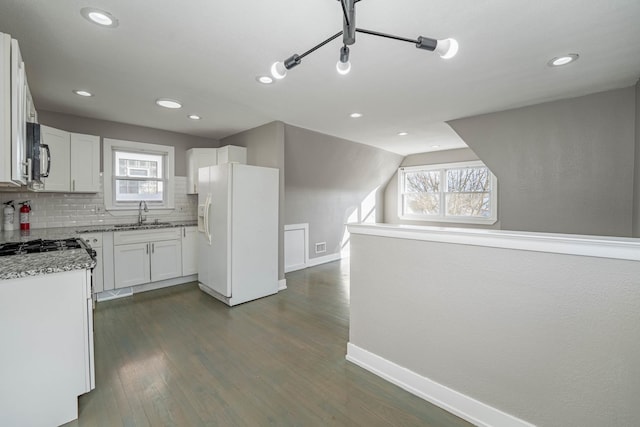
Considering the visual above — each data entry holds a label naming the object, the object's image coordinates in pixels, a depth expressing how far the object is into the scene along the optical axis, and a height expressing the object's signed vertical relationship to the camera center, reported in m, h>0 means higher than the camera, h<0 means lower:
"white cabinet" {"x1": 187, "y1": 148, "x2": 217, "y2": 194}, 4.55 +0.83
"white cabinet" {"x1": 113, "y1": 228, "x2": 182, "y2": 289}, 3.61 -0.64
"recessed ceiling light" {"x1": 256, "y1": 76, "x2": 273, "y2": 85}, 2.56 +1.24
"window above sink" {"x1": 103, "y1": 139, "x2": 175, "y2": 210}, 3.97 +0.55
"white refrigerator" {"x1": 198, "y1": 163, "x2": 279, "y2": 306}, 3.40 -0.28
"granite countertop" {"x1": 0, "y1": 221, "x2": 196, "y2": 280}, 1.45 -0.31
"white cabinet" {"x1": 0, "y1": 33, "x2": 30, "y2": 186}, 1.45 +0.53
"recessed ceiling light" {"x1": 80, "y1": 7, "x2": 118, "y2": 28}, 1.66 +1.21
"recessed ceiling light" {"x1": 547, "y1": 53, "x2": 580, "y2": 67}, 2.20 +1.23
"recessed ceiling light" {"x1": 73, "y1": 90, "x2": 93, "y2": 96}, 2.89 +1.25
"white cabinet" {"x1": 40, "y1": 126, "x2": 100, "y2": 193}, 3.26 +0.62
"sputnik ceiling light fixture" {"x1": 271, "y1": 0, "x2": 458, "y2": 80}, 1.21 +0.78
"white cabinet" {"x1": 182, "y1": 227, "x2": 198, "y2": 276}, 4.19 -0.62
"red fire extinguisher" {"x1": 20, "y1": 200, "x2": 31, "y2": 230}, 3.28 -0.07
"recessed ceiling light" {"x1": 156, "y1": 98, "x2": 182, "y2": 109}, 3.16 +1.26
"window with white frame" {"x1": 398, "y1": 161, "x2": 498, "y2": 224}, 5.77 +0.38
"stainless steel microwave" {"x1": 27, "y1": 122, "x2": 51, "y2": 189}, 1.81 +0.40
